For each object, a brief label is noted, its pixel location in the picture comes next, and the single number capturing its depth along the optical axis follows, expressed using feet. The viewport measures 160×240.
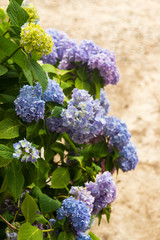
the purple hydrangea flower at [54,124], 6.91
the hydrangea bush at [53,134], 6.36
